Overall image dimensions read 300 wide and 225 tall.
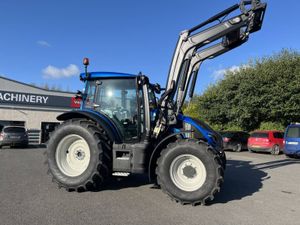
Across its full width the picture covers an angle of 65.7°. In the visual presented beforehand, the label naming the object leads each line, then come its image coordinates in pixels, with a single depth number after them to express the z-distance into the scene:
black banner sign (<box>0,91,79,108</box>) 19.74
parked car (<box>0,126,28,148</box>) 14.81
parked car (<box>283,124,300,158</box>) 12.65
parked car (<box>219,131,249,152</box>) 16.67
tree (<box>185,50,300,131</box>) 18.34
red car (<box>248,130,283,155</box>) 15.30
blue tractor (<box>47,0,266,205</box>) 4.55
